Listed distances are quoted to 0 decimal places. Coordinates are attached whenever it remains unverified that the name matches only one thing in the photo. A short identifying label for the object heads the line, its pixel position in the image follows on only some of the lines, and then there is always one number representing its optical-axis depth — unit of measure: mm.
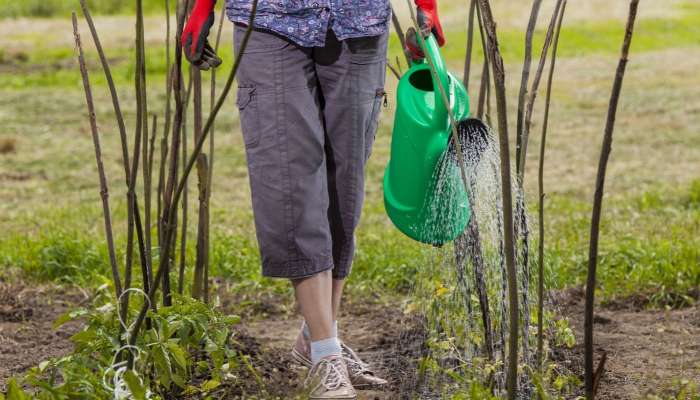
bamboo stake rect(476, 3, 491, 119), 6091
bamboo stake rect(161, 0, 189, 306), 4789
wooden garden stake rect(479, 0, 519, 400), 4070
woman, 5504
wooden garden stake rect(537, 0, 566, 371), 5187
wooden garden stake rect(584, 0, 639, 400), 3994
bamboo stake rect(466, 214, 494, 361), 5578
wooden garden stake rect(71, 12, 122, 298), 4891
